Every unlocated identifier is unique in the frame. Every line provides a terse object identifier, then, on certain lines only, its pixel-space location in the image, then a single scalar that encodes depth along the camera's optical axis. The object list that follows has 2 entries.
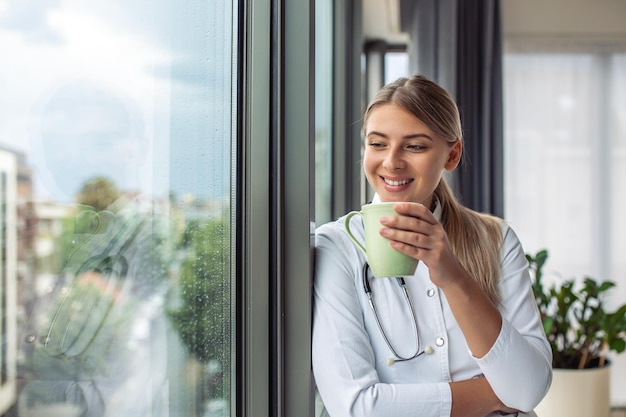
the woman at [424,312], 1.05
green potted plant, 2.79
